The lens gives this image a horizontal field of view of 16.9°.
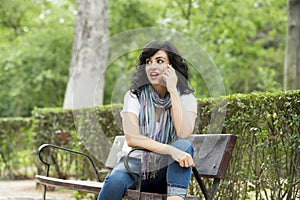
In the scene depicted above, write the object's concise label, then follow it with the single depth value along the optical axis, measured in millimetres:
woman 6410
